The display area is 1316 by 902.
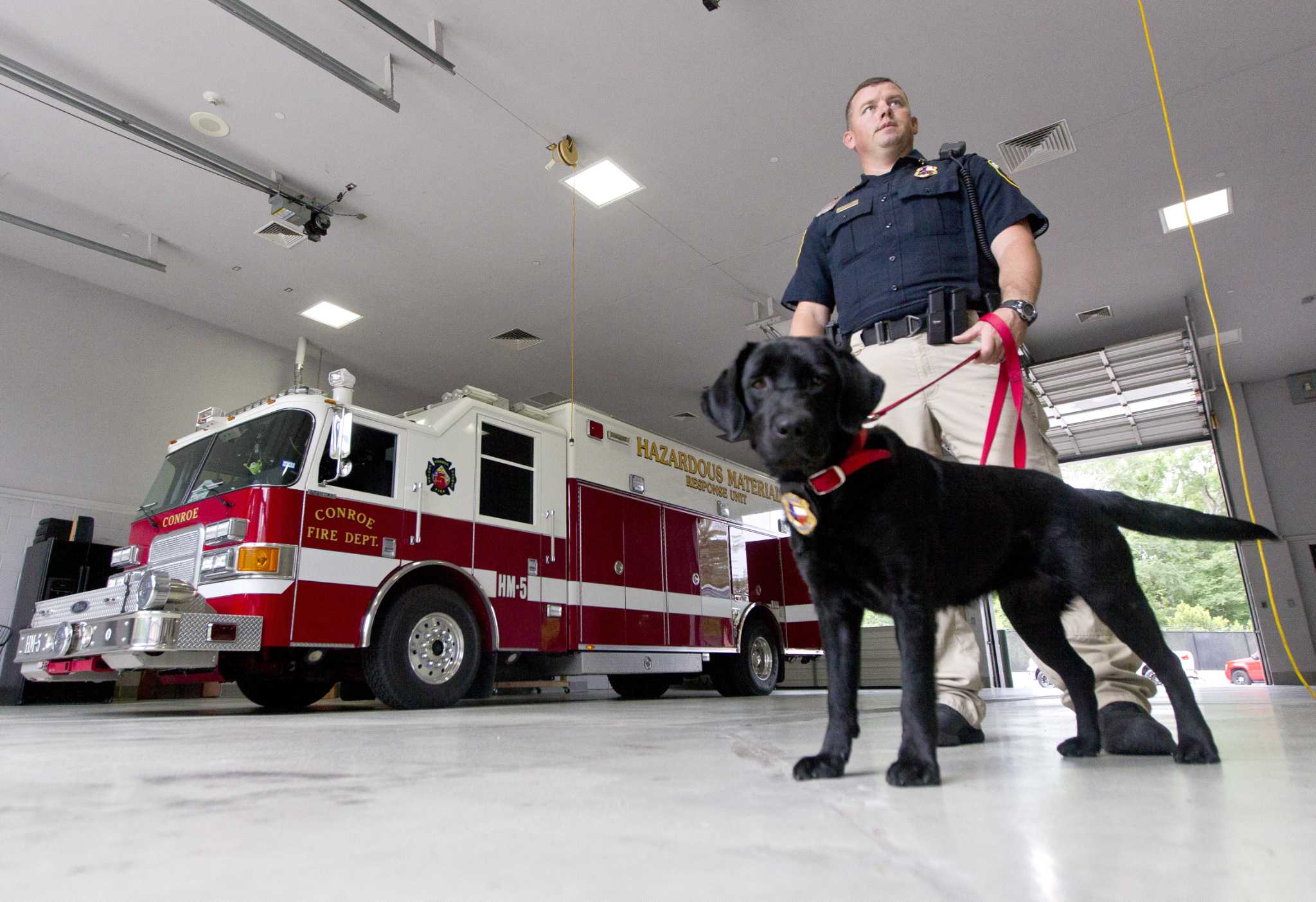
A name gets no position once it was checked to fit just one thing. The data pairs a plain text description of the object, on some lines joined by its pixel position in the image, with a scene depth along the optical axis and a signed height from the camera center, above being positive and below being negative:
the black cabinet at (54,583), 7.68 +0.86
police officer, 2.15 +1.14
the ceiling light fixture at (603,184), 7.46 +4.57
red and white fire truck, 4.69 +0.68
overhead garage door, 11.57 +3.87
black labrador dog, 1.44 +0.20
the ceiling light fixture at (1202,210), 8.09 +4.42
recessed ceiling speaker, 6.54 +4.60
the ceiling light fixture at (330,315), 9.83 +4.41
